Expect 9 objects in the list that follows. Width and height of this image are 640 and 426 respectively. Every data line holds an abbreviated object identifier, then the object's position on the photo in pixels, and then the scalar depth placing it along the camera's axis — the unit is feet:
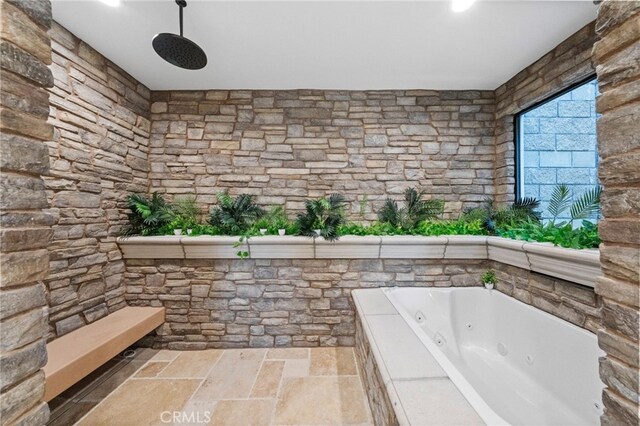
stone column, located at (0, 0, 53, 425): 2.01
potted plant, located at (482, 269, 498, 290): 7.38
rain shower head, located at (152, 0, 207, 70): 5.34
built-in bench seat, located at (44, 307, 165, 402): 4.68
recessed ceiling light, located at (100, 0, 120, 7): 5.15
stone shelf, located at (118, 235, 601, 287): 7.31
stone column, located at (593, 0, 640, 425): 1.77
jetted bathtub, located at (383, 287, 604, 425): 4.66
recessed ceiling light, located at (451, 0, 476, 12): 5.07
